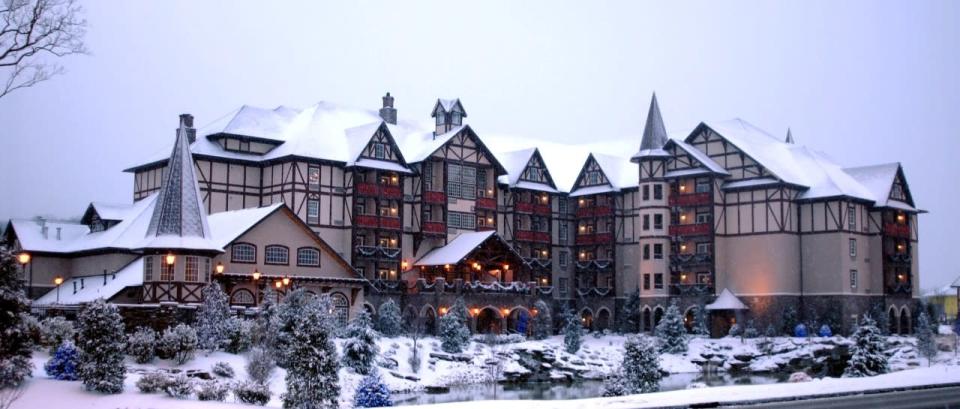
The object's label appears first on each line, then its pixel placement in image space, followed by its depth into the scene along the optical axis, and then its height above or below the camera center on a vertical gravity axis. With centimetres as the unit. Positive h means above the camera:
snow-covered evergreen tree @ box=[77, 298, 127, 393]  3628 -226
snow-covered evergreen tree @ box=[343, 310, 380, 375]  5356 -326
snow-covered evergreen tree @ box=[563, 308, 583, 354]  7212 -367
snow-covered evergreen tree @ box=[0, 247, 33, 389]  3127 -120
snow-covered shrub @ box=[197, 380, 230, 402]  3703 -378
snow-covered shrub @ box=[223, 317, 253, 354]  4947 -261
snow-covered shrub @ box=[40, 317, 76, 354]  4228 -210
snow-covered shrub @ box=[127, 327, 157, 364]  4431 -275
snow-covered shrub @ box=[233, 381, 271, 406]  3756 -386
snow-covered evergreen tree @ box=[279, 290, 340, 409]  3597 -287
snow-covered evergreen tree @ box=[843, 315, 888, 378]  5044 -338
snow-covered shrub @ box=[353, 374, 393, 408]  4116 -426
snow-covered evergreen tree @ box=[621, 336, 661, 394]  4381 -344
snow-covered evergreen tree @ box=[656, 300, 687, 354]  7400 -345
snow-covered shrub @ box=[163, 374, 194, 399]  3684 -362
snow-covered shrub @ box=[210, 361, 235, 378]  4525 -369
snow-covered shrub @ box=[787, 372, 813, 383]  4797 -419
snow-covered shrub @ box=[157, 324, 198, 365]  4506 -262
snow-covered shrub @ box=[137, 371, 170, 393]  3706 -347
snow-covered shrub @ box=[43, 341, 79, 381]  3844 -299
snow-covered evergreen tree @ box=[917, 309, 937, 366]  6756 -363
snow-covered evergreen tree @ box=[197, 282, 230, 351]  4891 -171
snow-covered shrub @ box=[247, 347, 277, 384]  4462 -352
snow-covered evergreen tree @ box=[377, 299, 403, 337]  6812 -246
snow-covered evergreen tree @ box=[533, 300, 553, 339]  7775 -291
